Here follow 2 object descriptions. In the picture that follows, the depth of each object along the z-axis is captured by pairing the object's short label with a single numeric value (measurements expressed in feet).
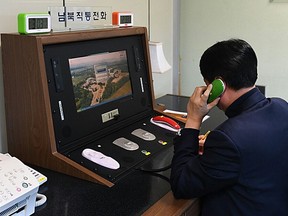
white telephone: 2.99
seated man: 3.32
